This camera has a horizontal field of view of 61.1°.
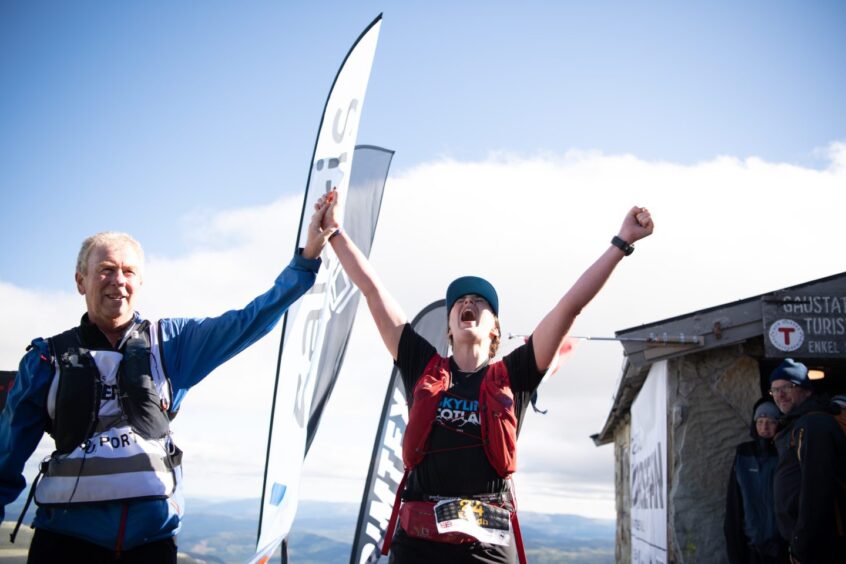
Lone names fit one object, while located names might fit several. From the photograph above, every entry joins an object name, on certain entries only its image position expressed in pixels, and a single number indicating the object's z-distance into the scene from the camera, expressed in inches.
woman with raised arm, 100.3
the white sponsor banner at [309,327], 180.5
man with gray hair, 88.4
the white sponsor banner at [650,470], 295.1
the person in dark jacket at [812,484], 176.1
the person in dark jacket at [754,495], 238.4
